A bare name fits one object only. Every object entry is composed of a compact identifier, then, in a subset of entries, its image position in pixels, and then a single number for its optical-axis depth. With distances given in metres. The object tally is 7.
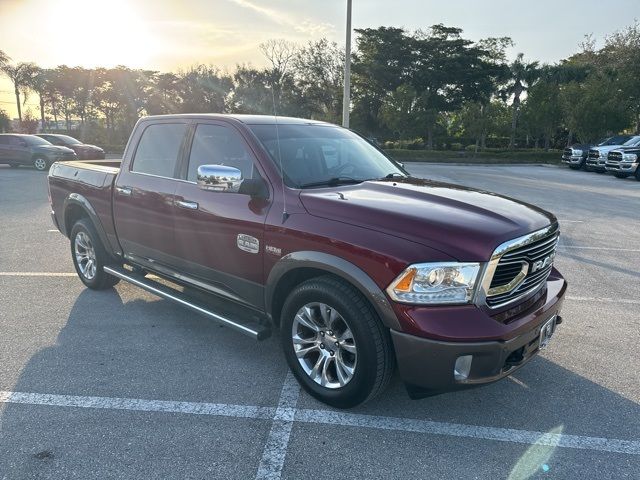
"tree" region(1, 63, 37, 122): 43.34
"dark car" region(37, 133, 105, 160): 20.66
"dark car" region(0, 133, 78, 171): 19.53
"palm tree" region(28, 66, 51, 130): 44.41
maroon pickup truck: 2.65
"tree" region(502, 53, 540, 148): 45.62
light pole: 15.23
